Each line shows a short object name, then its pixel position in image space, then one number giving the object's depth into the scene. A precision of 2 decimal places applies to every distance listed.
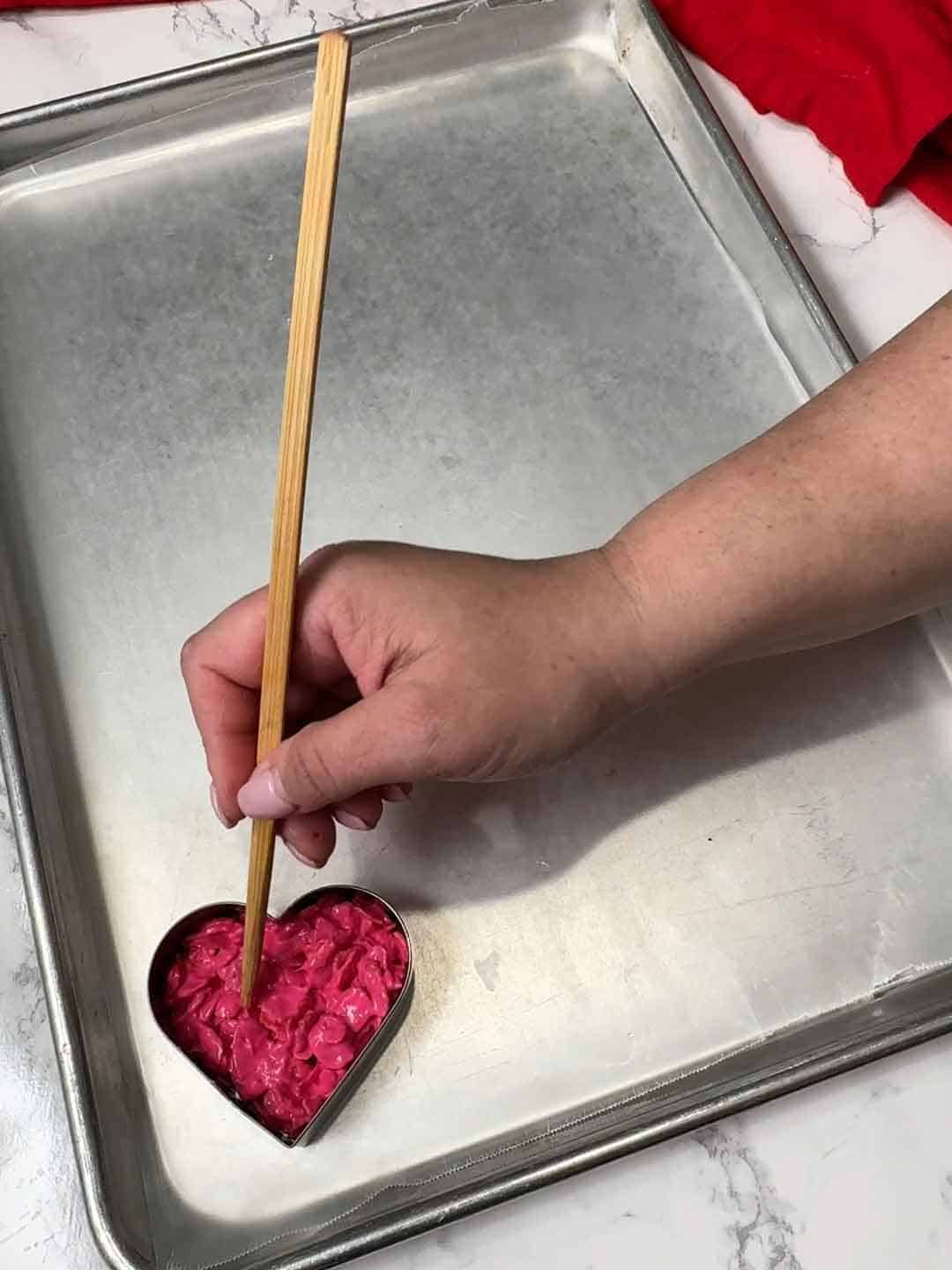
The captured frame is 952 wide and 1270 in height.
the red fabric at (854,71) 0.90
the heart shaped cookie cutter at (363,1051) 0.64
